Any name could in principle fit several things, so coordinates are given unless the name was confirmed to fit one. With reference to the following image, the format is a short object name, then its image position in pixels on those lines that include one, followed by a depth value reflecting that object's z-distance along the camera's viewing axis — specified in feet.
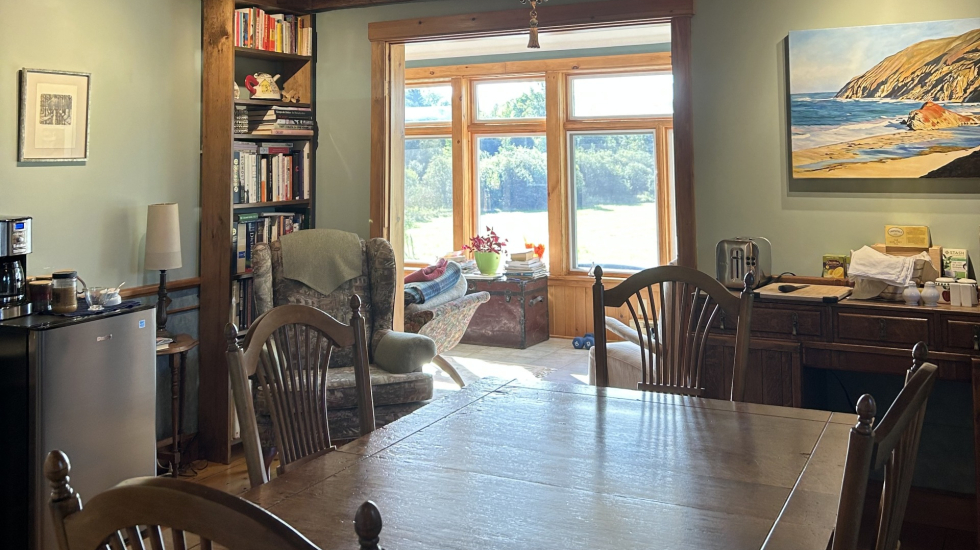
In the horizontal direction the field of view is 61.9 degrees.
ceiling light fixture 8.48
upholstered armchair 12.91
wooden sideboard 10.34
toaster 12.32
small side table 13.10
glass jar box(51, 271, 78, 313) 10.53
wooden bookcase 14.20
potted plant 24.63
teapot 15.35
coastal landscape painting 11.37
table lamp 12.96
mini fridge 9.66
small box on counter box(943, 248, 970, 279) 11.32
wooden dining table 4.72
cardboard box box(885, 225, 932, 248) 11.65
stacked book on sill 23.98
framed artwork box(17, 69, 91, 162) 11.36
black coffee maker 10.22
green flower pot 24.61
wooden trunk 23.84
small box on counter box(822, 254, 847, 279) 12.28
